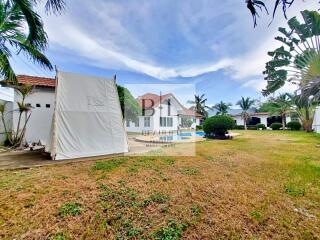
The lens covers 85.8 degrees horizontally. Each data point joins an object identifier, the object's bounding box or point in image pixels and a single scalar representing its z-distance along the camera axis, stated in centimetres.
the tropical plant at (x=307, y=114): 2459
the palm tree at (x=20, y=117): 970
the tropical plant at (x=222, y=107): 4206
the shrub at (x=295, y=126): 3078
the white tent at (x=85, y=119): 757
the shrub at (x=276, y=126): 3370
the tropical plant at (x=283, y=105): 2910
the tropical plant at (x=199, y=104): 4088
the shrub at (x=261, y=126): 3680
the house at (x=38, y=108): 1080
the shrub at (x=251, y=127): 3917
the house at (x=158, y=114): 2466
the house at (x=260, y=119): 4003
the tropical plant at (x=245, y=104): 3850
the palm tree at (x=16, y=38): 644
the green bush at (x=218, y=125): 1591
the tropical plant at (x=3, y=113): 1012
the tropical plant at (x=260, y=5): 202
